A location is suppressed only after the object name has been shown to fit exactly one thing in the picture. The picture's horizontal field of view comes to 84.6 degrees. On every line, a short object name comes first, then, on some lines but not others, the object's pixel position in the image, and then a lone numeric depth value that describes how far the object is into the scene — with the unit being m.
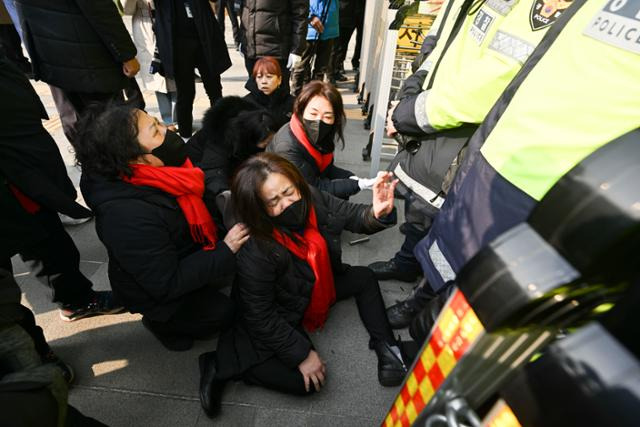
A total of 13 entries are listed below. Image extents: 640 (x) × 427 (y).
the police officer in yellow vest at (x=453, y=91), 1.06
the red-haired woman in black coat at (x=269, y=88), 2.91
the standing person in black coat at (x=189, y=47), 3.09
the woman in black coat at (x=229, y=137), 2.19
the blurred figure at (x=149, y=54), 3.31
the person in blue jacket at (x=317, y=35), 4.44
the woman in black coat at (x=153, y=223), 1.41
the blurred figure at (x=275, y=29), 3.27
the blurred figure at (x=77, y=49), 2.24
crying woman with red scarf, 1.50
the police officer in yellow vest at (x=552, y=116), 0.67
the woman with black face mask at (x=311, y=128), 2.22
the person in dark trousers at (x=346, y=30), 5.43
